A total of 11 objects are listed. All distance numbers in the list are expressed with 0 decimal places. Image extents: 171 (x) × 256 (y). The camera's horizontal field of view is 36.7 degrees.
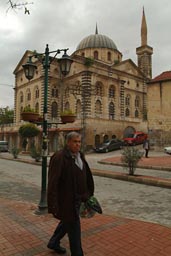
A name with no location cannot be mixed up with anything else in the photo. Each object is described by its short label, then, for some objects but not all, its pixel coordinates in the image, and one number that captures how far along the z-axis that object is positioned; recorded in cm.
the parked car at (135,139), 3297
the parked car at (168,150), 2305
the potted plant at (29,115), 662
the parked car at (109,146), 3171
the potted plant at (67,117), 679
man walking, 356
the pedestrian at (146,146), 2151
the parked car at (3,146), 4015
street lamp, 633
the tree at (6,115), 6688
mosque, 3681
